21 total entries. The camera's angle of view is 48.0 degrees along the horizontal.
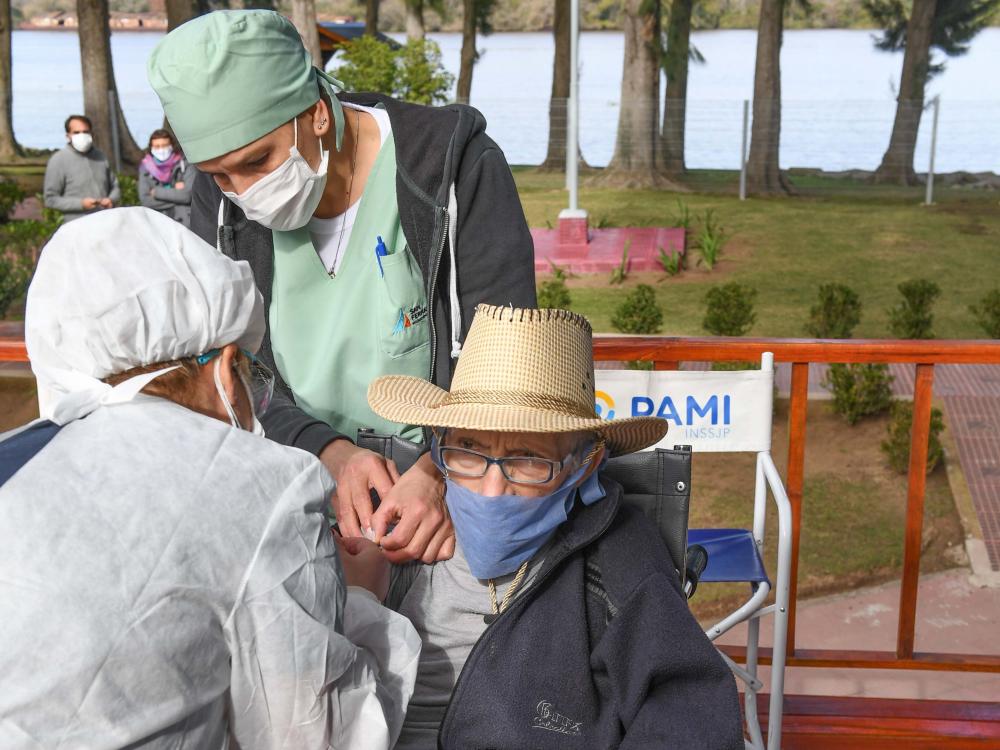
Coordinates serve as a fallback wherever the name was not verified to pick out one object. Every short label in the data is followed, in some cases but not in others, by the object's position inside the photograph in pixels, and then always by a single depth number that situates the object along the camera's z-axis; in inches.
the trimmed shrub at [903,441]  291.1
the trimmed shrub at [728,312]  374.6
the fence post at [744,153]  832.9
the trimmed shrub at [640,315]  370.9
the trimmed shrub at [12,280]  433.7
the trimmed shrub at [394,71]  805.2
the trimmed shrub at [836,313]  396.5
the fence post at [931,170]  817.8
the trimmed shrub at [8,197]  674.2
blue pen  90.0
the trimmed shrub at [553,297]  413.4
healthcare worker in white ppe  51.1
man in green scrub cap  84.2
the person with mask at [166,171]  418.6
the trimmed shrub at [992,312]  400.8
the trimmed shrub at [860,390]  325.7
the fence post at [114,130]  844.6
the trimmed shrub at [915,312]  402.9
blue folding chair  128.3
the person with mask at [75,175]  417.4
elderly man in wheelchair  78.5
